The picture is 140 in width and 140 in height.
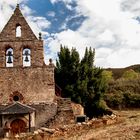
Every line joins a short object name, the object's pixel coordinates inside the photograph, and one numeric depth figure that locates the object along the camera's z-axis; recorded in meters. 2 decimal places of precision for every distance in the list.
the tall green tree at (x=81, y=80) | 17.46
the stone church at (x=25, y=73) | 14.21
